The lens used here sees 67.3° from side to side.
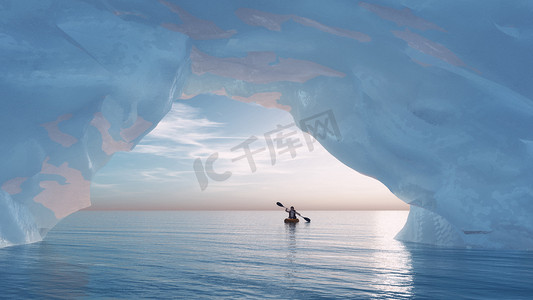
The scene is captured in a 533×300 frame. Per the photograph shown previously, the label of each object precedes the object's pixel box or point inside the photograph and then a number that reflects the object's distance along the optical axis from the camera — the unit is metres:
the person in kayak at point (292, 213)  40.73
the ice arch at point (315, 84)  11.76
